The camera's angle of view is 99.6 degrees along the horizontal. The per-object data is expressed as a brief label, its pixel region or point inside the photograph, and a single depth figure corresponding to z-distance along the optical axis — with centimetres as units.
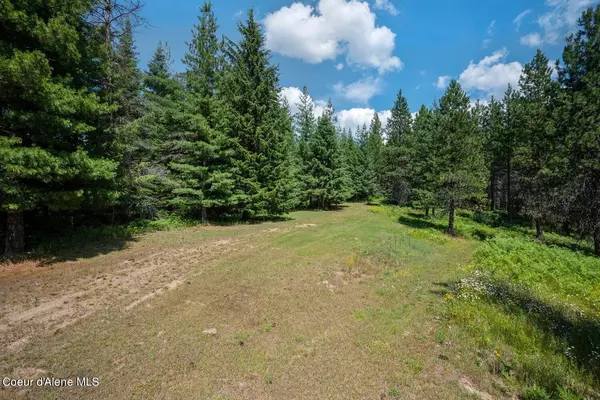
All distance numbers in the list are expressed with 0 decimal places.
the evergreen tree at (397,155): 3638
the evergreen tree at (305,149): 3100
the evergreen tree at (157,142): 1543
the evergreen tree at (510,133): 2802
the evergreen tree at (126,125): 1198
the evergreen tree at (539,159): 1752
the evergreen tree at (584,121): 1084
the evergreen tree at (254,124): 1952
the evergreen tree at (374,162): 4406
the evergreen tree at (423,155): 2104
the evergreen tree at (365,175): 4388
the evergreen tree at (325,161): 3075
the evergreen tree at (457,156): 1934
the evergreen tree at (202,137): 1686
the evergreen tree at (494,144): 3155
